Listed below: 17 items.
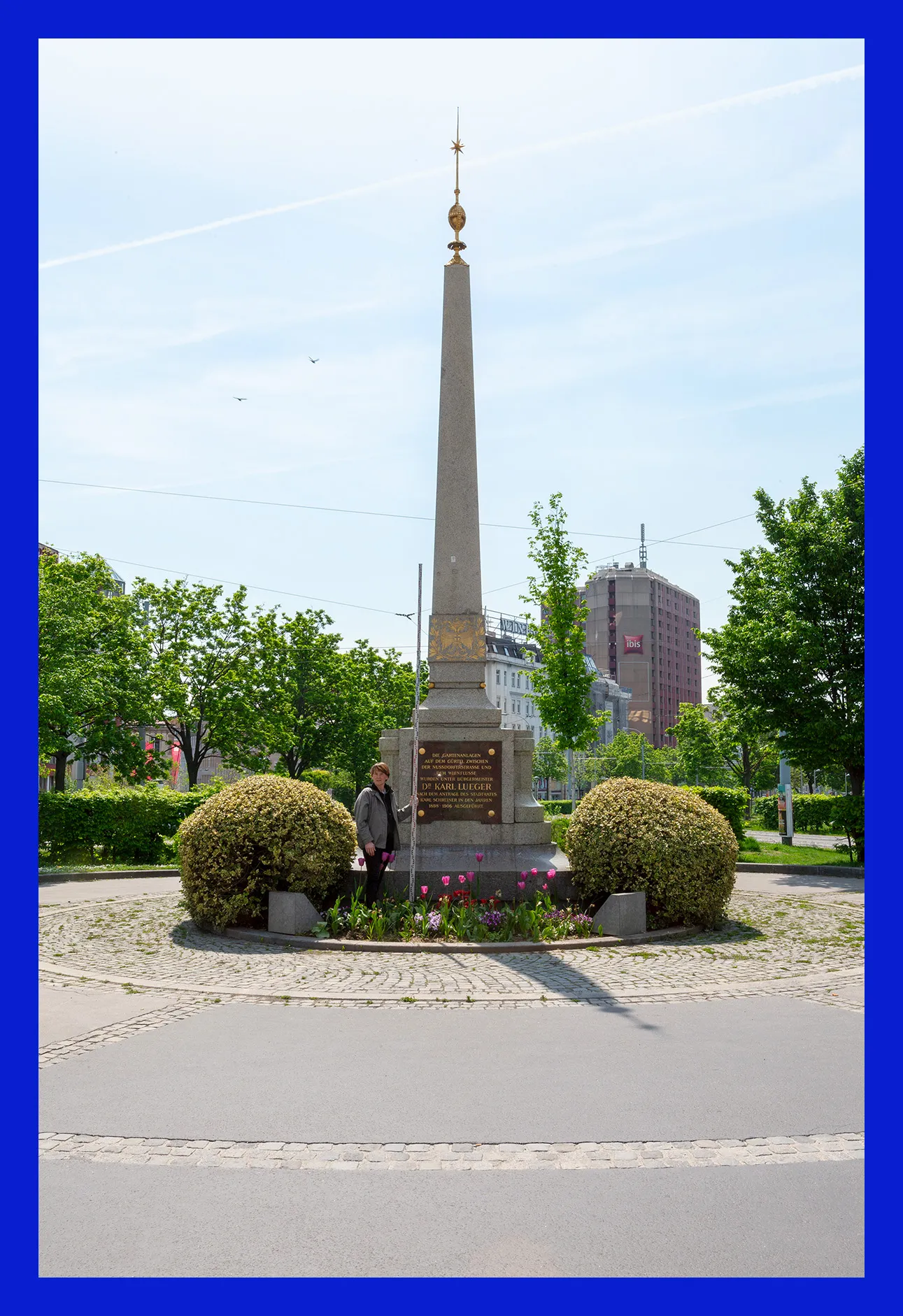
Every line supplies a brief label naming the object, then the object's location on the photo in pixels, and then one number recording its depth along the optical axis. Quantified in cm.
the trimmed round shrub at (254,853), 1109
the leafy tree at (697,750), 6278
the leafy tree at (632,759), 6938
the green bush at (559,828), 1928
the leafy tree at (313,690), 4203
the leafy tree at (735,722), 2281
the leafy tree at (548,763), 7206
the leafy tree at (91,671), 2156
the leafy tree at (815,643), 2141
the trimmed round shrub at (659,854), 1136
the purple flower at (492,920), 1081
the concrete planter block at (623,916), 1102
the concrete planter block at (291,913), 1083
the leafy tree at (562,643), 2961
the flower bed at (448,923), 1060
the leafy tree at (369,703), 4284
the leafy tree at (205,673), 3262
